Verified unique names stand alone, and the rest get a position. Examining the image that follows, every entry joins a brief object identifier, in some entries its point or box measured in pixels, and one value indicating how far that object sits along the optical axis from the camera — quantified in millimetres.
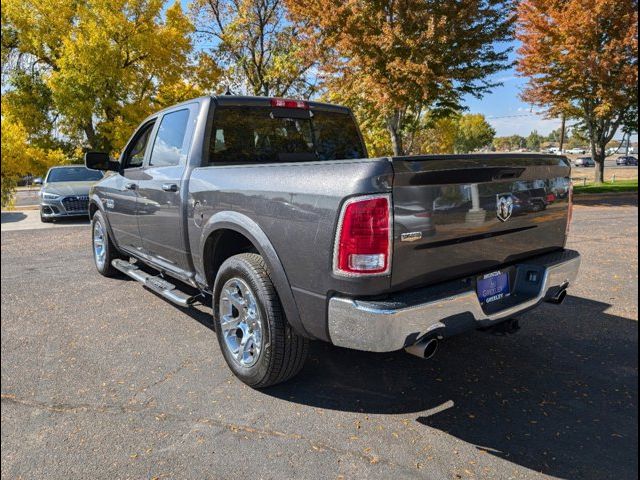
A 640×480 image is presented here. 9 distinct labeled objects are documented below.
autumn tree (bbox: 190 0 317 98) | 22125
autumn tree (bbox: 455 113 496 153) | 76688
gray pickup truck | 2340
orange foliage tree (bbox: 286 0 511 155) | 12695
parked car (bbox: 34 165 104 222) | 11734
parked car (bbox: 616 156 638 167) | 62500
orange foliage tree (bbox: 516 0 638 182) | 14586
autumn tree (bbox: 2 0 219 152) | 17453
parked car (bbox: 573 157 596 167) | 62656
